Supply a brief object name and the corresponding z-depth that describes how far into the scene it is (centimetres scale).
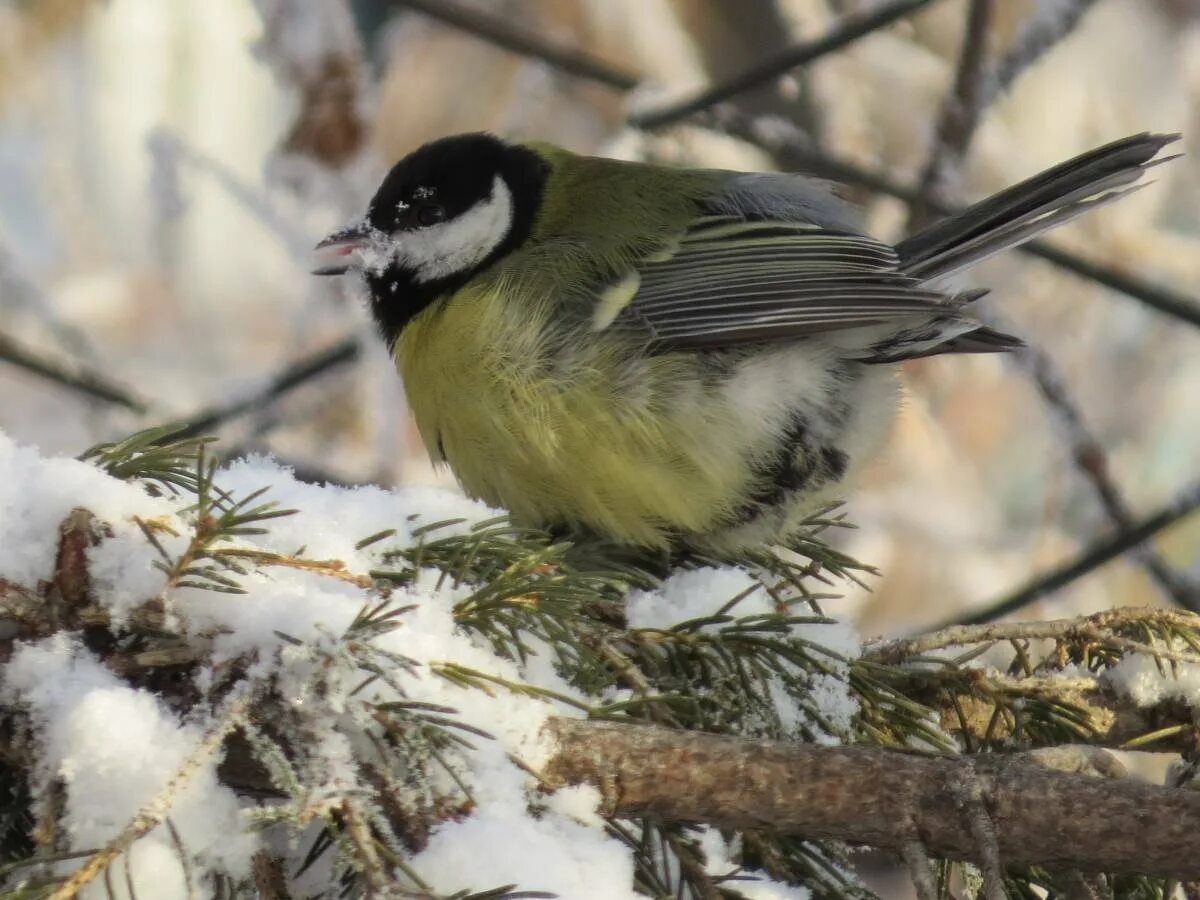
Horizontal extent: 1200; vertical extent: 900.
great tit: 348
